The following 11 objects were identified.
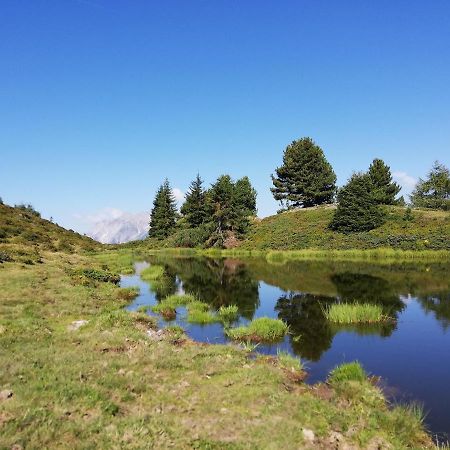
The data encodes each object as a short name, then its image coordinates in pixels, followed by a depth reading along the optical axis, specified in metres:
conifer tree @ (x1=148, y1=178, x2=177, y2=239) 110.26
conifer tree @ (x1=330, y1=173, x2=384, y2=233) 75.62
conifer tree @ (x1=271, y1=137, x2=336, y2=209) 102.75
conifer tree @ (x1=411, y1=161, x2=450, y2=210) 112.81
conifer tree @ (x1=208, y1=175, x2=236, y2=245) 87.56
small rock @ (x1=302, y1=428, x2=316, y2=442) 8.94
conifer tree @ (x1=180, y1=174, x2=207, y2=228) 102.62
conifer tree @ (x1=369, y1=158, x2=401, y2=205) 94.69
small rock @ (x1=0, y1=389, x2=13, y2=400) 9.49
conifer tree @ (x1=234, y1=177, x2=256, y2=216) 121.31
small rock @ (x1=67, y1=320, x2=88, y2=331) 17.44
